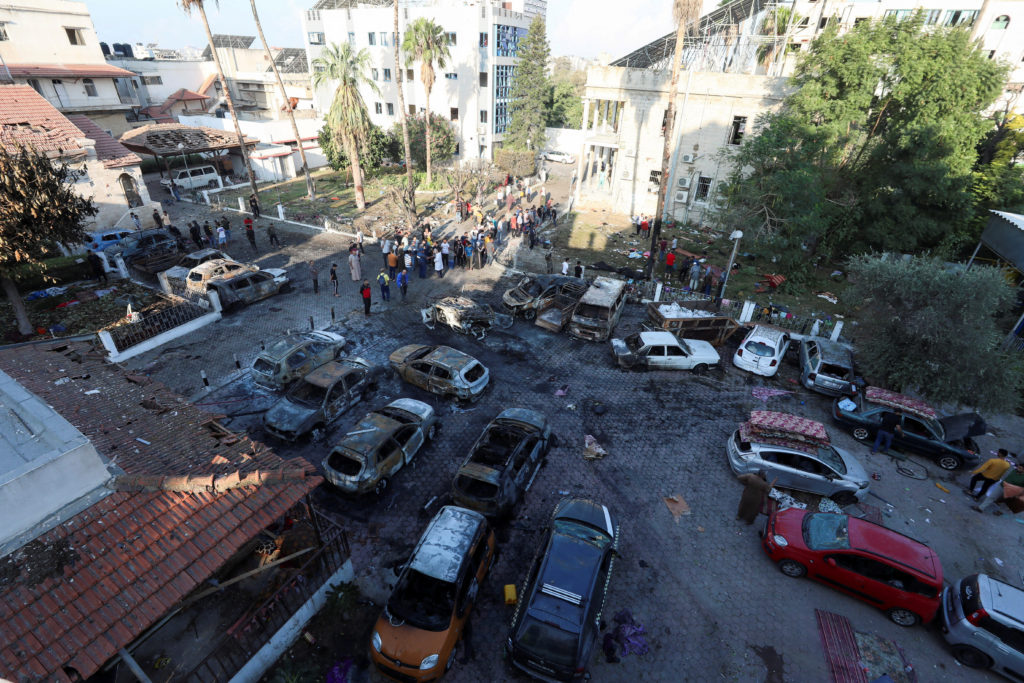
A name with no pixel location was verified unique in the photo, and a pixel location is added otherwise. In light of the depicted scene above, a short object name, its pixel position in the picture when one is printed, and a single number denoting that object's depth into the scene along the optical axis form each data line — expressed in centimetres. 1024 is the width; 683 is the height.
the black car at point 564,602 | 759
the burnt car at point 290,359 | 1439
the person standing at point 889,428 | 1319
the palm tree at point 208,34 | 2750
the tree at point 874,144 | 2103
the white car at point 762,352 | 1648
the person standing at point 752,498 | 1059
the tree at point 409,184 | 2945
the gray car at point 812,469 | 1134
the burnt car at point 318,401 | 1265
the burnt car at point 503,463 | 1043
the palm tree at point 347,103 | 3183
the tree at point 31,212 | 1406
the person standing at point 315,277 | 2094
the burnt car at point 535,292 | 1962
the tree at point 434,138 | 4216
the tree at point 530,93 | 4397
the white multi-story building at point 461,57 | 4372
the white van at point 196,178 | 3681
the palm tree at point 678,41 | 1938
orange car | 760
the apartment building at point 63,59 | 3528
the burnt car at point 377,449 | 1094
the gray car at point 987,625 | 801
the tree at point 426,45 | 3407
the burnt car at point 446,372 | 1442
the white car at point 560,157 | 5416
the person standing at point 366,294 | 1898
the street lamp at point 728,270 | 1844
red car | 874
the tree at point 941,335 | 1299
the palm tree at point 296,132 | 3141
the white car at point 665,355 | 1659
